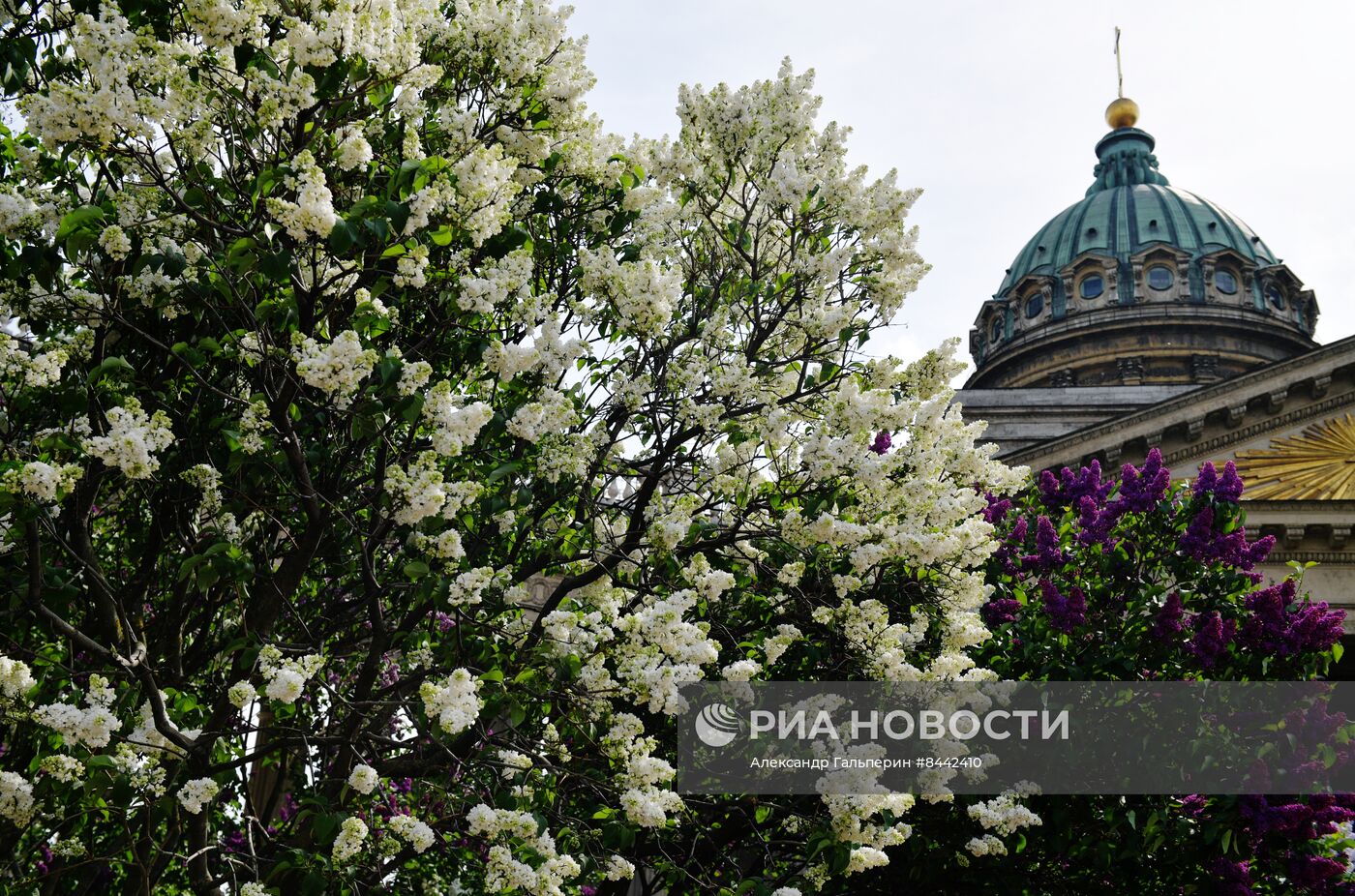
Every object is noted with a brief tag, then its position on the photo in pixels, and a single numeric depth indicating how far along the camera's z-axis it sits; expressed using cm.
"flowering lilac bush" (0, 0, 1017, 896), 748
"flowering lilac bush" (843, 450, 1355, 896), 1162
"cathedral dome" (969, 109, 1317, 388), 6188
